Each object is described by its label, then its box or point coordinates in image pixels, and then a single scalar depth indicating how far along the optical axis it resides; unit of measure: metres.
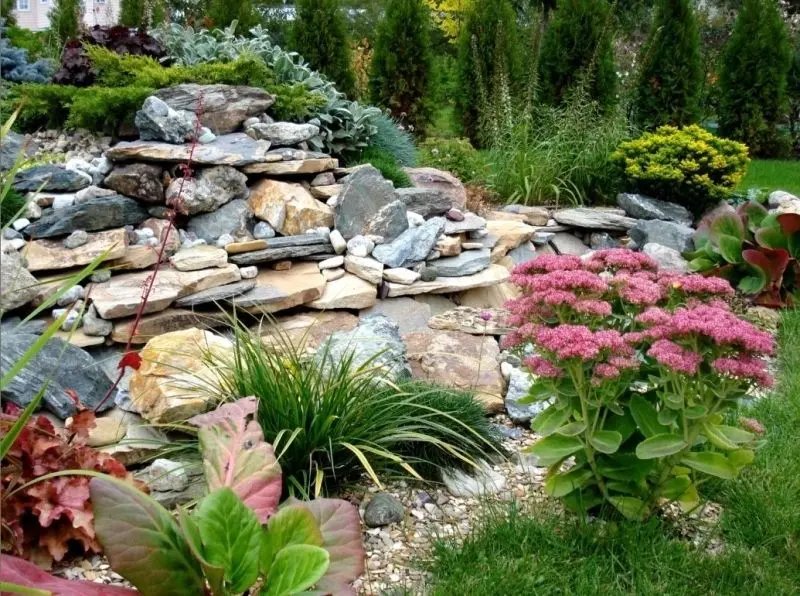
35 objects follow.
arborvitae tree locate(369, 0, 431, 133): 9.77
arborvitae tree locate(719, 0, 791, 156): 11.58
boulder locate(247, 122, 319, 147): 5.84
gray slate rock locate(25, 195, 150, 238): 4.88
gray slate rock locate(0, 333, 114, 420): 3.58
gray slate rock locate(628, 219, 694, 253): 6.70
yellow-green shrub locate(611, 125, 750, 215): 7.13
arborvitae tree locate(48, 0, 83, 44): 9.67
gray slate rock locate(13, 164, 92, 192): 5.11
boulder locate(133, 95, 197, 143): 5.36
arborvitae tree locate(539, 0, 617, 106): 9.33
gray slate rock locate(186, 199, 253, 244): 5.28
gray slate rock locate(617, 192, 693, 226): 7.08
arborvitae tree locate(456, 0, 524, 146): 9.77
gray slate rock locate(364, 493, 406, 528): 3.06
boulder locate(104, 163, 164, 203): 5.17
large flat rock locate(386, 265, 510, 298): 5.25
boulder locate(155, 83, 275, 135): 5.84
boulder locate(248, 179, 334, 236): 5.43
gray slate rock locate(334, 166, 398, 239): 5.48
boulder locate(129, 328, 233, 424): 3.43
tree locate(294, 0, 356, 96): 9.17
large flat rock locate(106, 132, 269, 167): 5.19
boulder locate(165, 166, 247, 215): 5.20
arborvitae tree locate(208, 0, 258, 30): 9.14
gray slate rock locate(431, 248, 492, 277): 5.51
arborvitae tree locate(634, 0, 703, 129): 9.67
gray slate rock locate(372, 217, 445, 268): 5.34
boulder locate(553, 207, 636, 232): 6.84
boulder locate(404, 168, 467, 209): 6.58
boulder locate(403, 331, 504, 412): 4.15
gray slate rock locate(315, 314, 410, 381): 3.93
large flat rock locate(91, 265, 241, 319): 4.41
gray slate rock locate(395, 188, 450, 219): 5.98
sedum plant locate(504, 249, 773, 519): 2.55
